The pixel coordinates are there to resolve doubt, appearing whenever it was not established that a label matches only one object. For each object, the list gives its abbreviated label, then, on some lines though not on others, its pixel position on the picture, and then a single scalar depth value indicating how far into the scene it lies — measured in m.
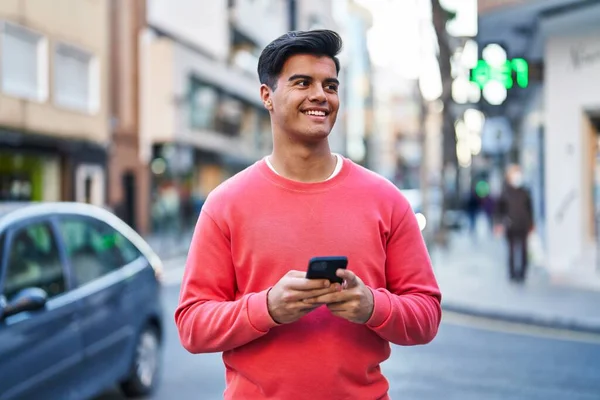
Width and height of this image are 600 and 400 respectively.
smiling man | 2.09
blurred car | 4.58
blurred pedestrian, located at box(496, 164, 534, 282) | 13.47
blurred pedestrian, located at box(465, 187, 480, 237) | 25.73
